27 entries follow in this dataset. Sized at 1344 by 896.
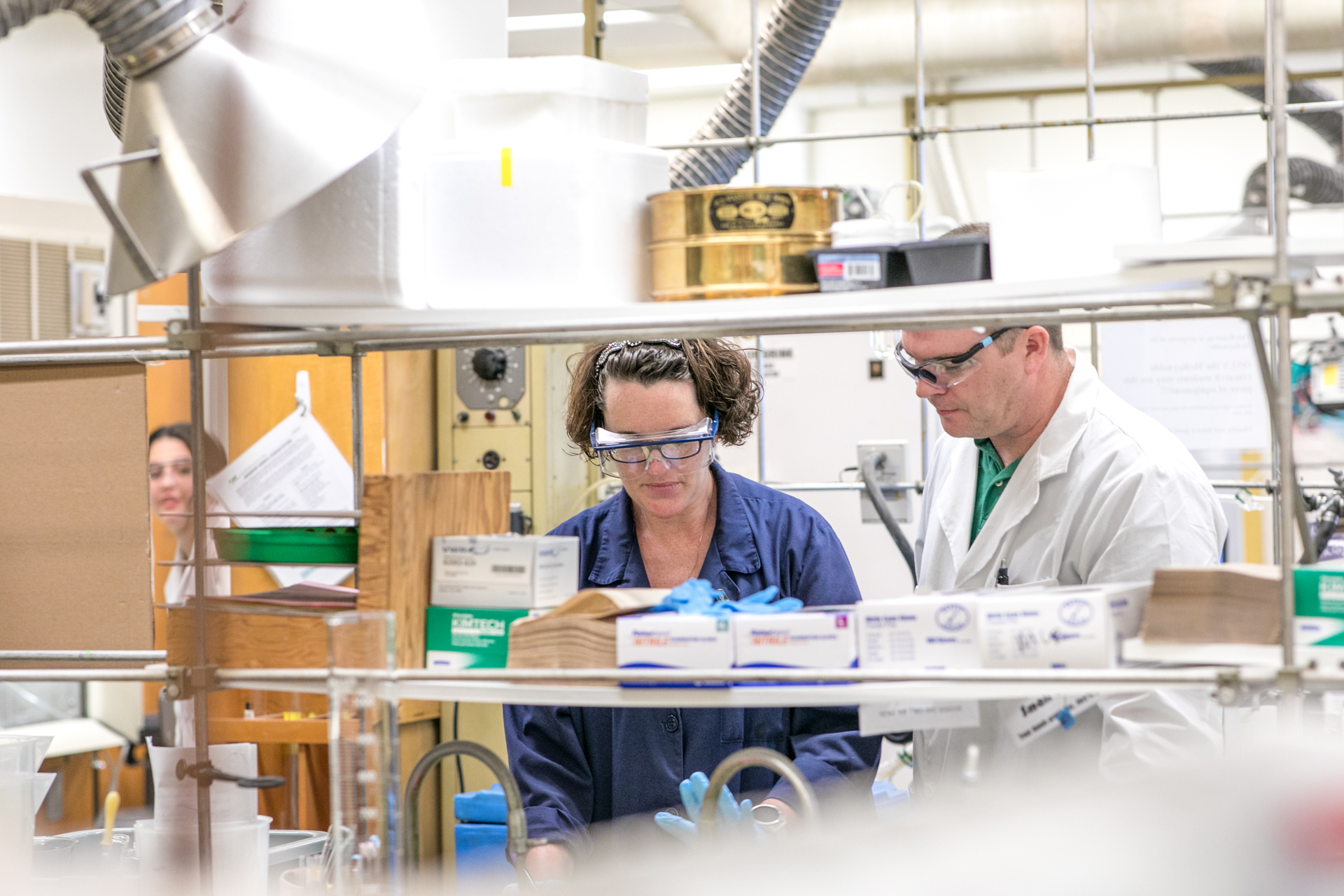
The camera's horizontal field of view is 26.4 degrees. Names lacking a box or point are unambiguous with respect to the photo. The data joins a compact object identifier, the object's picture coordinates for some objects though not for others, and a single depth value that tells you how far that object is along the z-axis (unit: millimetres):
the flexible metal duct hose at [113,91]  3512
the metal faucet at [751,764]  2888
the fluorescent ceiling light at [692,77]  10638
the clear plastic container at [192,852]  3202
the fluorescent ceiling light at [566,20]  8751
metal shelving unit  2902
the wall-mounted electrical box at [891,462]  6782
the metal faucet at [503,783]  2992
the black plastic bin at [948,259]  3049
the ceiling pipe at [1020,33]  7027
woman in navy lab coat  3538
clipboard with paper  5108
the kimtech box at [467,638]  3086
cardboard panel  3204
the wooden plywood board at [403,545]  3075
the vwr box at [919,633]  2974
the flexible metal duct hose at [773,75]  4794
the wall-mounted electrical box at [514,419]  6212
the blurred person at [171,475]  5467
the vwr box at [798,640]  2977
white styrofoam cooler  3096
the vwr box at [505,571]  3079
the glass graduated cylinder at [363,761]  3023
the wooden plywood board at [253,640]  3128
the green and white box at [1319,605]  2893
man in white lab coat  3362
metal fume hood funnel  2998
